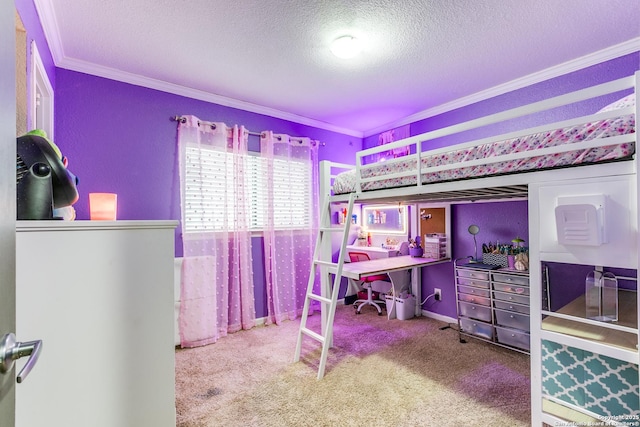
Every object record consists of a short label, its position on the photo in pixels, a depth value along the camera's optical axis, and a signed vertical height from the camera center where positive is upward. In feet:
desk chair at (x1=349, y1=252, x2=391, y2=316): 11.93 -3.13
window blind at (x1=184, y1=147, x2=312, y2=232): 9.91 +1.02
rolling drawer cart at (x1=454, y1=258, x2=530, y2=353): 8.46 -2.82
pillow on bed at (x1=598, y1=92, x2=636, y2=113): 4.17 +1.67
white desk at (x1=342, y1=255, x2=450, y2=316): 8.66 -1.66
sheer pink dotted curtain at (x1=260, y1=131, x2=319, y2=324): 11.41 -0.20
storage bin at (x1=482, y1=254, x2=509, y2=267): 9.26 -1.45
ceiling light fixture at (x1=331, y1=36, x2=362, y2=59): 7.04 +4.30
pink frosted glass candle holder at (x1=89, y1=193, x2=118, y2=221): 5.81 +0.28
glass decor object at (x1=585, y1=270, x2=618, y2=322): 5.74 -1.80
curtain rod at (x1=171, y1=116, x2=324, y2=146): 9.66 +3.41
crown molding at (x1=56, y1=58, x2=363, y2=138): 8.22 +4.42
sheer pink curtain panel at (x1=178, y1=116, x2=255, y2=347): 9.62 -0.54
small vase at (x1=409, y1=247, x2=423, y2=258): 11.40 -1.42
